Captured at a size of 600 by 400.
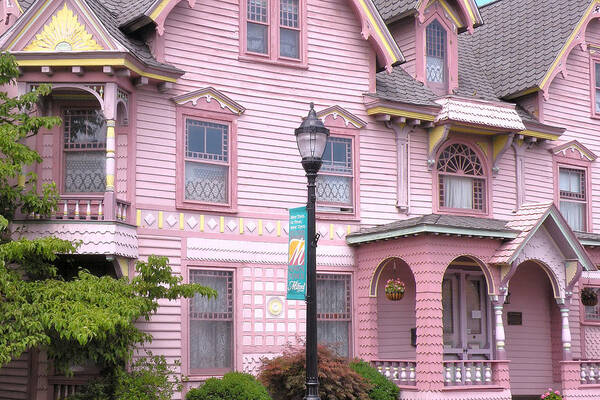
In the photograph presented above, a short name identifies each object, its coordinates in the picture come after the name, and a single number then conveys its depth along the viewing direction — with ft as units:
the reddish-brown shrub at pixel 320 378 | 60.80
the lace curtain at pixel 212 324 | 64.23
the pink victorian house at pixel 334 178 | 61.52
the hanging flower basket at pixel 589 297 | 80.89
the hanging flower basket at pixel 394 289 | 69.15
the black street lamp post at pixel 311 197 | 45.29
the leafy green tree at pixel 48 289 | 50.52
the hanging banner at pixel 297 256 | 47.47
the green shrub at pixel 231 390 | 58.54
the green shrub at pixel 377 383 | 64.90
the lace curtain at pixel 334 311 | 69.97
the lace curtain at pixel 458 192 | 77.23
